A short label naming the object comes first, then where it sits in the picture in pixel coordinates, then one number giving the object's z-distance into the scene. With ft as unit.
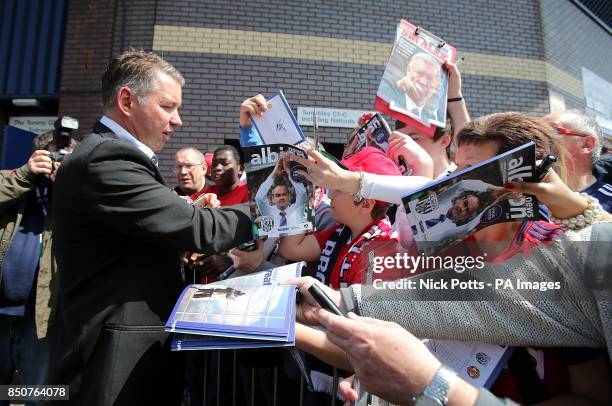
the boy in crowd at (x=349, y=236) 5.88
